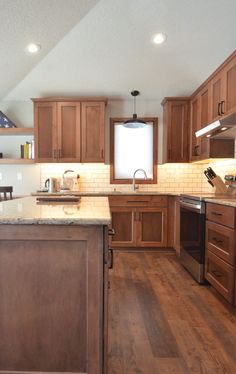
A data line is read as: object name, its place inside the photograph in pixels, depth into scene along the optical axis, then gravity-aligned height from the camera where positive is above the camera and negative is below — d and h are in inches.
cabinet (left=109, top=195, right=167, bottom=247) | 152.9 -25.3
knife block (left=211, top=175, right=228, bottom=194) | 134.1 -3.6
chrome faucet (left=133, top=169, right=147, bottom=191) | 175.2 +1.7
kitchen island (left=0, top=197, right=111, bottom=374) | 46.5 -21.6
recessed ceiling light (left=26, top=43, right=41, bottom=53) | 124.7 +62.3
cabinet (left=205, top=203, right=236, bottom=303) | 84.7 -24.7
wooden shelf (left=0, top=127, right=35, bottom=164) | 164.4 +27.9
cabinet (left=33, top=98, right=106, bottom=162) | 160.4 +29.3
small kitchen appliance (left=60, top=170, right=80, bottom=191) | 171.5 -1.9
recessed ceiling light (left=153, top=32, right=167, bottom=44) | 125.0 +67.0
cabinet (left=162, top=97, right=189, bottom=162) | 161.2 +29.7
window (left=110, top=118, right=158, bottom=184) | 175.8 +17.1
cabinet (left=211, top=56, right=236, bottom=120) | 109.3 +39.1
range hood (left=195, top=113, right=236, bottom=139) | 97.3 +20.4
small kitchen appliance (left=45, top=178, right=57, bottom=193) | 162.7 -4.5
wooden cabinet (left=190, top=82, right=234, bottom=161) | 133.7 +21.8
